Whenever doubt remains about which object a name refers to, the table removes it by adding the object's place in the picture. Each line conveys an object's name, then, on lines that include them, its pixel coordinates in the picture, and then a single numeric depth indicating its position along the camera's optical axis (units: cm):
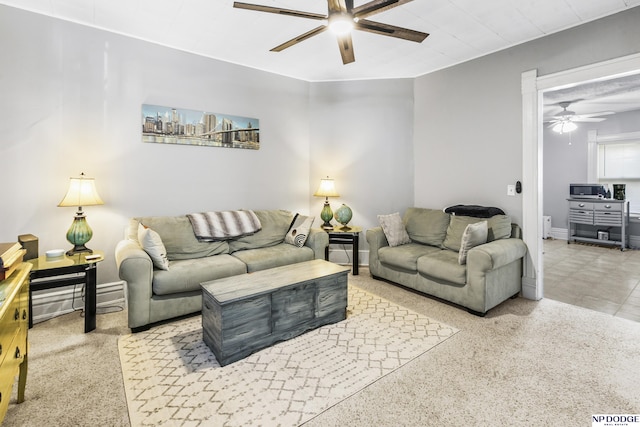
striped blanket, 338
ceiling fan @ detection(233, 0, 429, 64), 196
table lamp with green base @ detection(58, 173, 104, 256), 277
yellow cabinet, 119
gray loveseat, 281
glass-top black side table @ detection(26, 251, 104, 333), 245
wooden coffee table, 212
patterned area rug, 166
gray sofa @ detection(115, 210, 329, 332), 253
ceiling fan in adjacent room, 520
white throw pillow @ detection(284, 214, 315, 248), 373
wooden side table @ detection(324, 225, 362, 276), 408
